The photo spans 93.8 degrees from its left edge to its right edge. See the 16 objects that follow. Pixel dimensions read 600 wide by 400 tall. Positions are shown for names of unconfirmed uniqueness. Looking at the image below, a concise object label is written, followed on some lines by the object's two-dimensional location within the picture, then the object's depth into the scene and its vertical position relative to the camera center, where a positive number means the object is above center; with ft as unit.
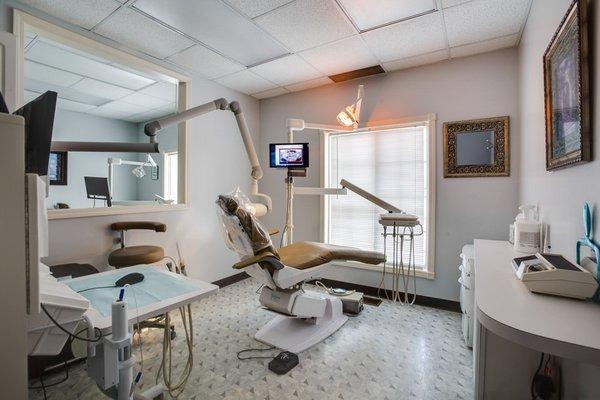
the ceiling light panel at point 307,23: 6.64 +4.53
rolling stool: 7.12 -1.42
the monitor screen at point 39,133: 2.51 +0.62
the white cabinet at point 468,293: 6.45 -2.29
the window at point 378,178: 9.62 +0.76
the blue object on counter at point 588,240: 3.13 -0.53
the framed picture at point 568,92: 3.51 +1.55
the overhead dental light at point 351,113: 9.11 +2.76
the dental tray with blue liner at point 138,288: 3.55 -1.26
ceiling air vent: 9.74 +4.50
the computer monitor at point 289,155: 8.55 +1.34
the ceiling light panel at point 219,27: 6.55 +4.55
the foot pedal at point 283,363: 5.98 -3.61
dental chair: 6.41 -1.82
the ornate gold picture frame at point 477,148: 8.25 +1.54
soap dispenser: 5.48 -0.76
